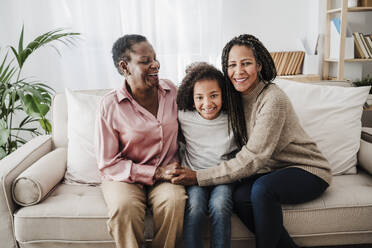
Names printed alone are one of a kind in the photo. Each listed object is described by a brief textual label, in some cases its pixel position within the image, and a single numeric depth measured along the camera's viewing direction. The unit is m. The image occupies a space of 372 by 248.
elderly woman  1.36
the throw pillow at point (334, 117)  1.61
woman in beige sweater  1.29
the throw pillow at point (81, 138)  1.62
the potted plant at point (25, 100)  1.87
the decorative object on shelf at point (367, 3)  2.61
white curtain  2.69
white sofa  1.34
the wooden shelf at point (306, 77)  2.73
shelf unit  2.58
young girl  1.38
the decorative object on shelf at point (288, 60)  2.85
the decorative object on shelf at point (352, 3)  2.61
